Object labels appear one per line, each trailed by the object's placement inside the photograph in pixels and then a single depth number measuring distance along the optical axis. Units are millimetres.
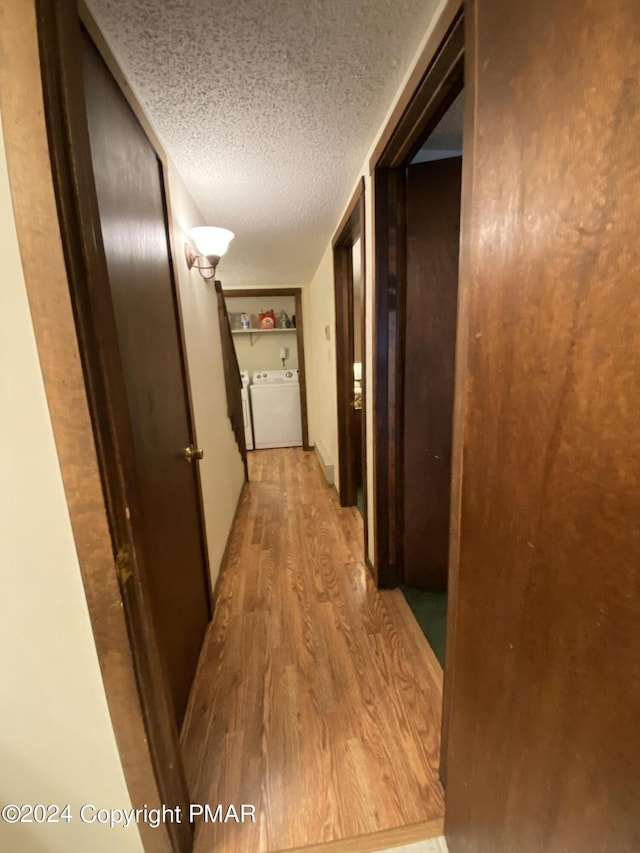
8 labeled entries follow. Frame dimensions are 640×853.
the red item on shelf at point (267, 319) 4527
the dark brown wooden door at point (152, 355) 841
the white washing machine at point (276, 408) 4340
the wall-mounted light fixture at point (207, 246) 1693
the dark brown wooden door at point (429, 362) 1412
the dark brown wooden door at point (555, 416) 371
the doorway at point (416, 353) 1396
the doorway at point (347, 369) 2392
